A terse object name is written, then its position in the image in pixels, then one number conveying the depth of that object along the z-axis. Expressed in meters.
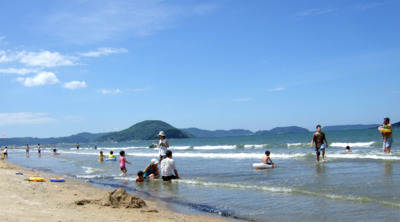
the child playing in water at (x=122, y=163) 15.11
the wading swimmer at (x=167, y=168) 12.20
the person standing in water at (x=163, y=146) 12.99
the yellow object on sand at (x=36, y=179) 11.32
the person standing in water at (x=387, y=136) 13.54
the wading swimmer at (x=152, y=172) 13.50
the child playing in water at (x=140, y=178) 12.67
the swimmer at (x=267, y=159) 15.20
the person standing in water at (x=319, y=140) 14.79
